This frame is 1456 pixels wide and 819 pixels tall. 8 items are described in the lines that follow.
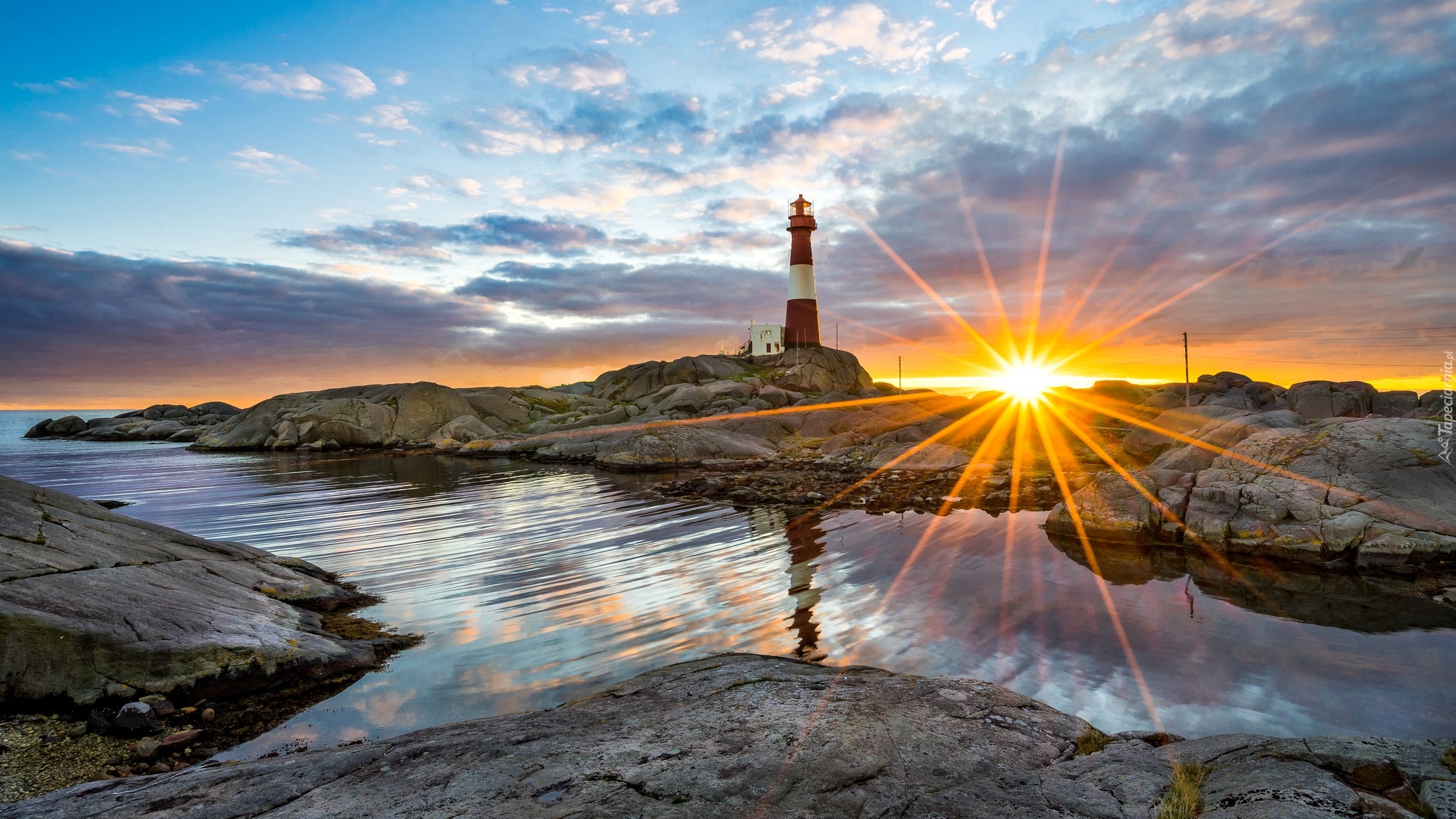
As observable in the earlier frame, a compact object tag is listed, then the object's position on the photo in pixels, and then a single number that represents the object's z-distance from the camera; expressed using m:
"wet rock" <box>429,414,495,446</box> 61.66
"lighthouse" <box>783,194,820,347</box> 70.38
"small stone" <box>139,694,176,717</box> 7.79
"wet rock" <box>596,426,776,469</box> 43.16
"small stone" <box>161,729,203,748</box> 7.23
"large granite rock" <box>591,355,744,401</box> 75.19
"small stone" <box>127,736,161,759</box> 6.89
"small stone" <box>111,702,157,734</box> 7.28
